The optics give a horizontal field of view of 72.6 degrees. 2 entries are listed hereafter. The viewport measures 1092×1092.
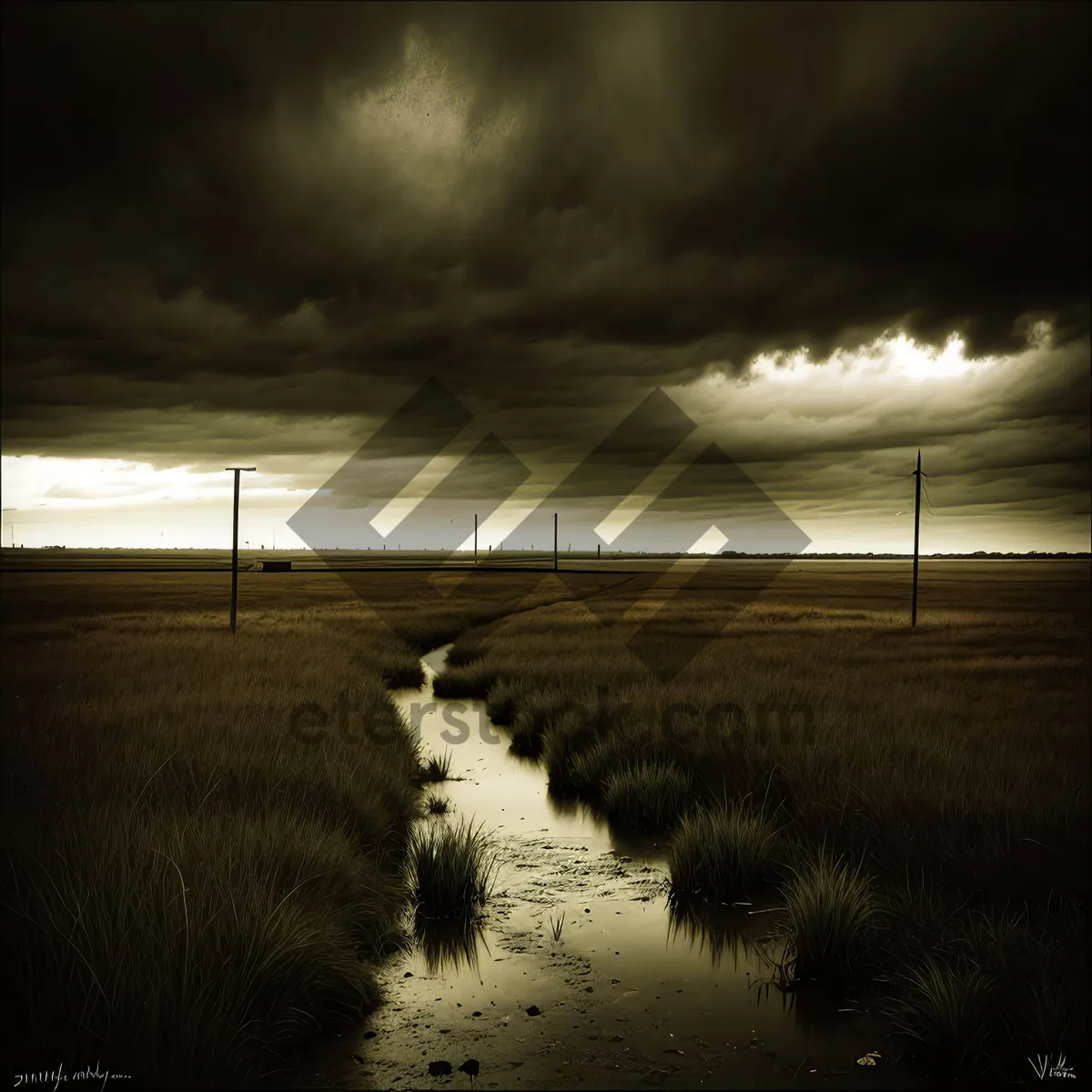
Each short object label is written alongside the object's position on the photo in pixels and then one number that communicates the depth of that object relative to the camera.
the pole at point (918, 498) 43.81
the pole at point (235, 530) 30.87
